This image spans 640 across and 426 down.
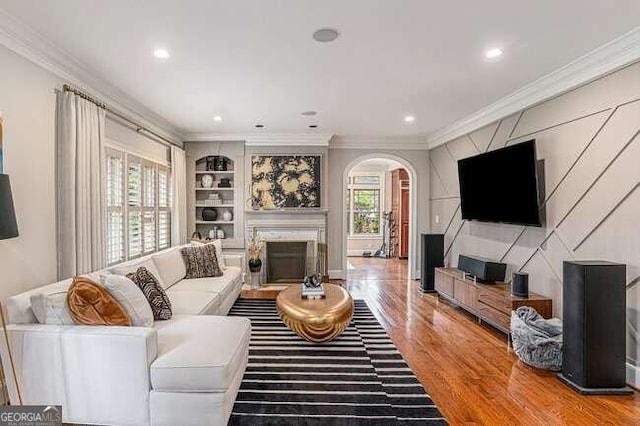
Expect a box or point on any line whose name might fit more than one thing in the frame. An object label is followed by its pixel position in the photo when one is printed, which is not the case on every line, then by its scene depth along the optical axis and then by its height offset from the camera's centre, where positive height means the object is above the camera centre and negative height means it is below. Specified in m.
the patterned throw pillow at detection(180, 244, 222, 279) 4.68 -0.70
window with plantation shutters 4.14 +0.05
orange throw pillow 2.32 -0.63
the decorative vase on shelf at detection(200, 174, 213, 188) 6.59 +0.52
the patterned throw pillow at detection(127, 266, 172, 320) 2.91 -0.69
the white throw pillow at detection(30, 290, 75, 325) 2.32 -0.65
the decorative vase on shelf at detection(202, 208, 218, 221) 6.56 -0.09
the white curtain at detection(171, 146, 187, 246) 5.81 +0.23
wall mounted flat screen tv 3.84 +0.27
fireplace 6.56 -0.60
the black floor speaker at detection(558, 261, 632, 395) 2.73 -0.93
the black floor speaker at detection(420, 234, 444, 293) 5.84 -0.80
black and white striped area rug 2.37 -1.37
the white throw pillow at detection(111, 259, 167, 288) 3.11 -0.54
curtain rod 3.27 +1.10
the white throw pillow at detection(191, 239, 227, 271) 5.05 -0.62
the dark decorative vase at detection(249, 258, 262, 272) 6.03 -0.93
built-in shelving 6.60 +0.27
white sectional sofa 2.12 -0.98
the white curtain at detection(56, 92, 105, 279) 3.14 +0.21
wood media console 3.65 -1.04
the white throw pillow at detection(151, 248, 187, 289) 4.04 -0.67
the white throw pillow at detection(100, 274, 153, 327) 2.51 -0.63
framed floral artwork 6.49 +0.52
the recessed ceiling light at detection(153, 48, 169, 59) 2.98 +1.32
